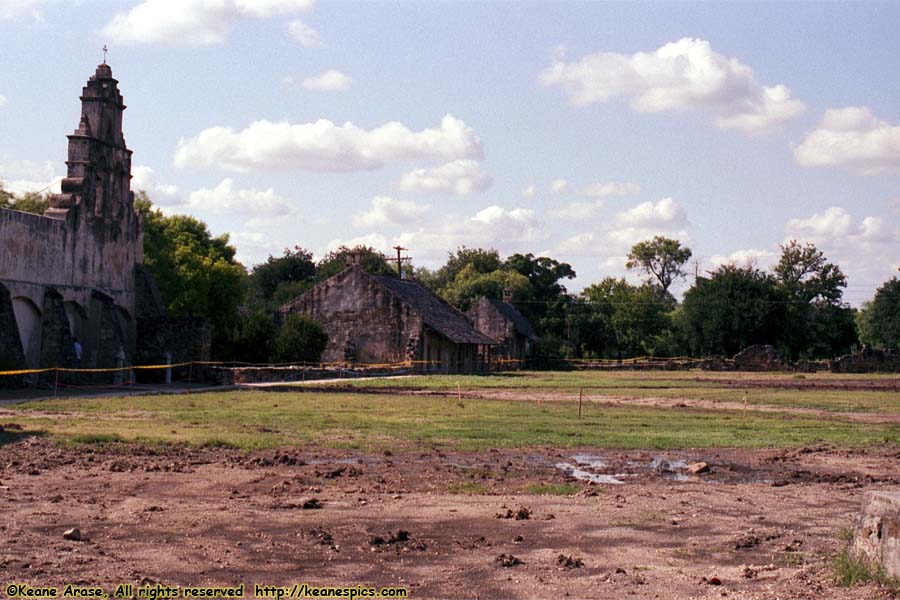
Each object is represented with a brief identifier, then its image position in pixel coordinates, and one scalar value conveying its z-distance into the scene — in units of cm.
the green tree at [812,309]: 10556
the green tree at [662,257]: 13925
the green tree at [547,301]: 10926
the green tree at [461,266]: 13238
